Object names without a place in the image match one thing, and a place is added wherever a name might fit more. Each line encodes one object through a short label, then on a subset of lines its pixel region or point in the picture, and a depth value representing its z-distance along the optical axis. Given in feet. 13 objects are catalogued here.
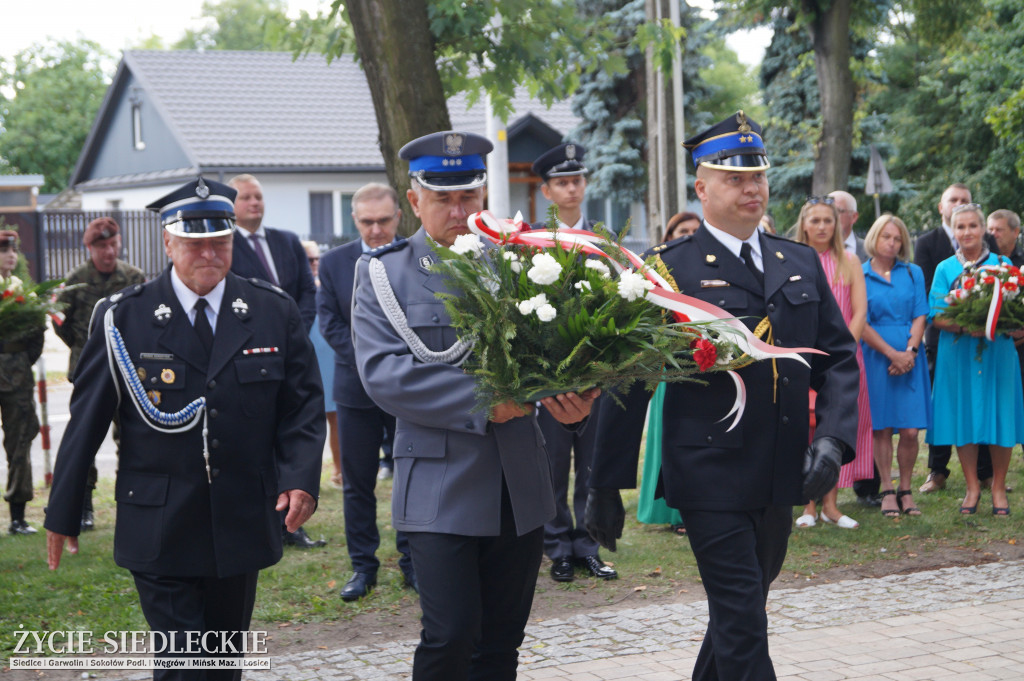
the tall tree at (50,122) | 208.03
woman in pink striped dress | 27.48
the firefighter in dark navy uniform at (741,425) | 13.74
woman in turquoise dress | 29.78
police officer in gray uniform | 12.94
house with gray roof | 113.50
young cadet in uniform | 24.17
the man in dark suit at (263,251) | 25.46
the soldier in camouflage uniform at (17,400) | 27.89
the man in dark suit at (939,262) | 33.06
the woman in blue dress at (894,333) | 29.25
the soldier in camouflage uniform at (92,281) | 28.60
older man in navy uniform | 13.74
